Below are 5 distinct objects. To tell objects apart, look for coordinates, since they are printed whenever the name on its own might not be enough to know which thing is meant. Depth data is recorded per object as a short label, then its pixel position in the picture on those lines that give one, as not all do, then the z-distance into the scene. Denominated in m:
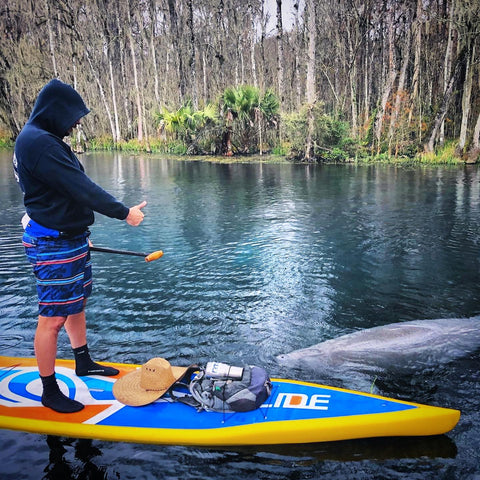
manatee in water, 3.92
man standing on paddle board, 2.67
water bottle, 3.02
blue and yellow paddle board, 2.80
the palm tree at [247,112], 23.00
